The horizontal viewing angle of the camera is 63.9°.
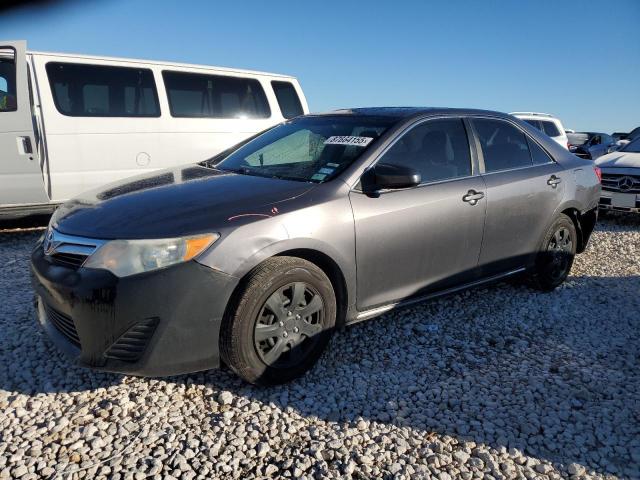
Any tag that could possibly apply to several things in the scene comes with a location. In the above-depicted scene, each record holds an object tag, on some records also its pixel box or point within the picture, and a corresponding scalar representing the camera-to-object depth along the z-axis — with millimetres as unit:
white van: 5566
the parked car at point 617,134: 23938
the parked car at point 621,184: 7719
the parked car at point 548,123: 11930
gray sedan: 2471
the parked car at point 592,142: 15281
